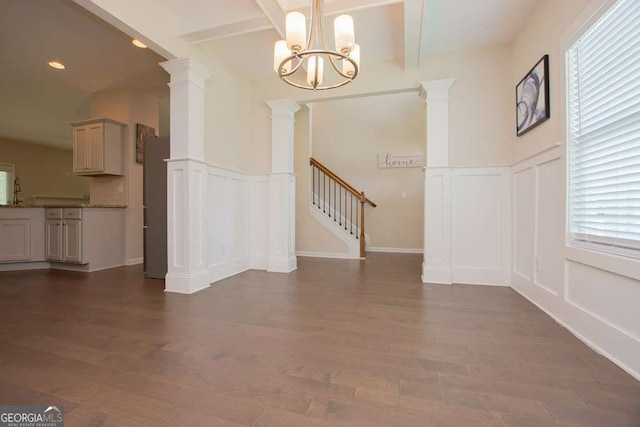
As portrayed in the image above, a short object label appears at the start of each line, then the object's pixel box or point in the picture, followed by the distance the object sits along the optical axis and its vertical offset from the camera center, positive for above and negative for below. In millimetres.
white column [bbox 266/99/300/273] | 3756 +300
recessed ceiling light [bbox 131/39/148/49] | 2940 +1818
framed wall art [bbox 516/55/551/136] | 2232 +1007
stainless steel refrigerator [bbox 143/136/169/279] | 3275 +68
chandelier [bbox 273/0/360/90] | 1802 +1151
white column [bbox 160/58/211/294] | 2773 +318
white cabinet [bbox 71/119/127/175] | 4133 +983
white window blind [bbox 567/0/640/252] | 1457 +488
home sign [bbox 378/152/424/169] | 5480 +1044
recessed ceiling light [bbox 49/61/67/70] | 3514 +1889
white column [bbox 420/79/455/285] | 3121 +296
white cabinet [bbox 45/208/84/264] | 3793 -326
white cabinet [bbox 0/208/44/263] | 3770 -321
